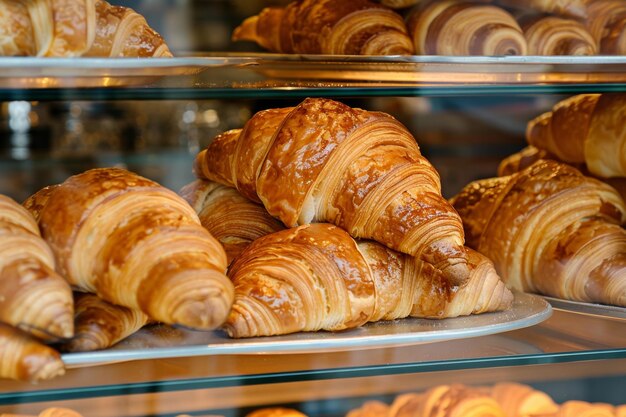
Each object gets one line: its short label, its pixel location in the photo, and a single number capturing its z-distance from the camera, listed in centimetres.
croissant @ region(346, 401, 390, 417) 75
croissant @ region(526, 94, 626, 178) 77
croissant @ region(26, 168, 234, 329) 62
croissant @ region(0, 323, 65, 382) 61
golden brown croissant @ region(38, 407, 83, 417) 69
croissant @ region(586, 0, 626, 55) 76
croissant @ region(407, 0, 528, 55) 73
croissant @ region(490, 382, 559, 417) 75
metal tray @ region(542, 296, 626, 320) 73
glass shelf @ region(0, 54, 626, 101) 64
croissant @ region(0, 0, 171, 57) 64
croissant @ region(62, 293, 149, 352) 63
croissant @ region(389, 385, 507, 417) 73
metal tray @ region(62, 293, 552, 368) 64
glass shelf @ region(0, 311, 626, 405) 65
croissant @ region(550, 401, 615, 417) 76
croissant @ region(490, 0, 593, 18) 77
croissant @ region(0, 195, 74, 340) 61
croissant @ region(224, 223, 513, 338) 66
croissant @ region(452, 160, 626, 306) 74
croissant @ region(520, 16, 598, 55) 75
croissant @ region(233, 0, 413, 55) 74
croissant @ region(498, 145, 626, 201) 79
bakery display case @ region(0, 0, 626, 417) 65
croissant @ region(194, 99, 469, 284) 68
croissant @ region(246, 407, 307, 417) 73
